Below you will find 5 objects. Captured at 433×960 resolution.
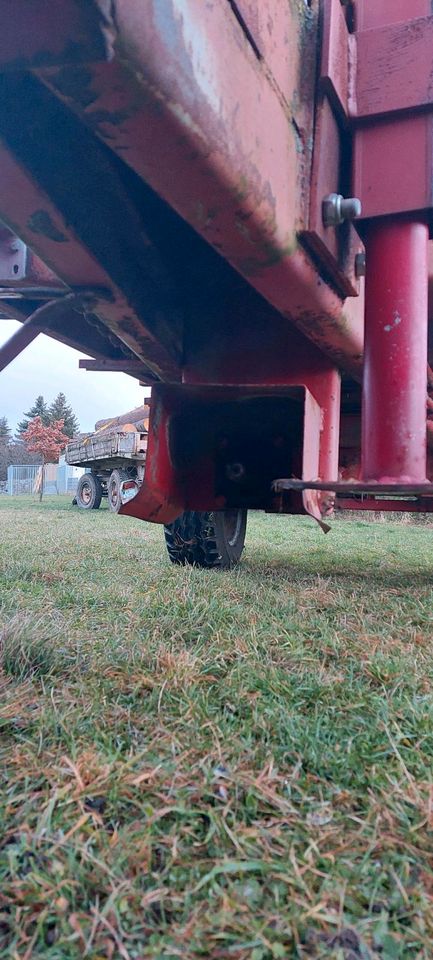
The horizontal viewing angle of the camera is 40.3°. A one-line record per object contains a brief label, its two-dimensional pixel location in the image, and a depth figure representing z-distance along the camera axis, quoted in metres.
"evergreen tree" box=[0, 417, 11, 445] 43.59
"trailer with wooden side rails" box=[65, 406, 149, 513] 10.70
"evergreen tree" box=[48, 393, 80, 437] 42.81
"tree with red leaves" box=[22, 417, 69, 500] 24.09
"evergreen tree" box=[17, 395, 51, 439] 44.56
